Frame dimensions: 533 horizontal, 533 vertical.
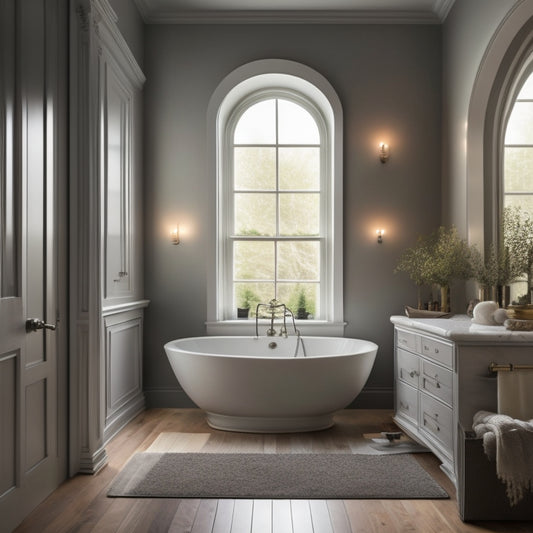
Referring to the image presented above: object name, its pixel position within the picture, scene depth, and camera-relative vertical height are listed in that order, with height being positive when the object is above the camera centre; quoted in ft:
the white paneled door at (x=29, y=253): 8.39 +0.24
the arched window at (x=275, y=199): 17.17 +1.99
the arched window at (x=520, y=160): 14.55 +2.63
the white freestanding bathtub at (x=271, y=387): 13.08 -2.60
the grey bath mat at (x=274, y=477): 10.01 -3.71
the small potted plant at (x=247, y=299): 17.22 -0.86
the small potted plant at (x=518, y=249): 12.46 +0.41
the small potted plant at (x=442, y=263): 14.10 +0.15
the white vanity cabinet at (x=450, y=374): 10.04 -1.92
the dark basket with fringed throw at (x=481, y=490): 8.75 -3.25
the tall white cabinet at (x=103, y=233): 11.04 +0.76
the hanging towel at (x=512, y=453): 8.31 -2.55
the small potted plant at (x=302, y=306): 17.08 -1.05
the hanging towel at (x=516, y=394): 9.44 -1.98
